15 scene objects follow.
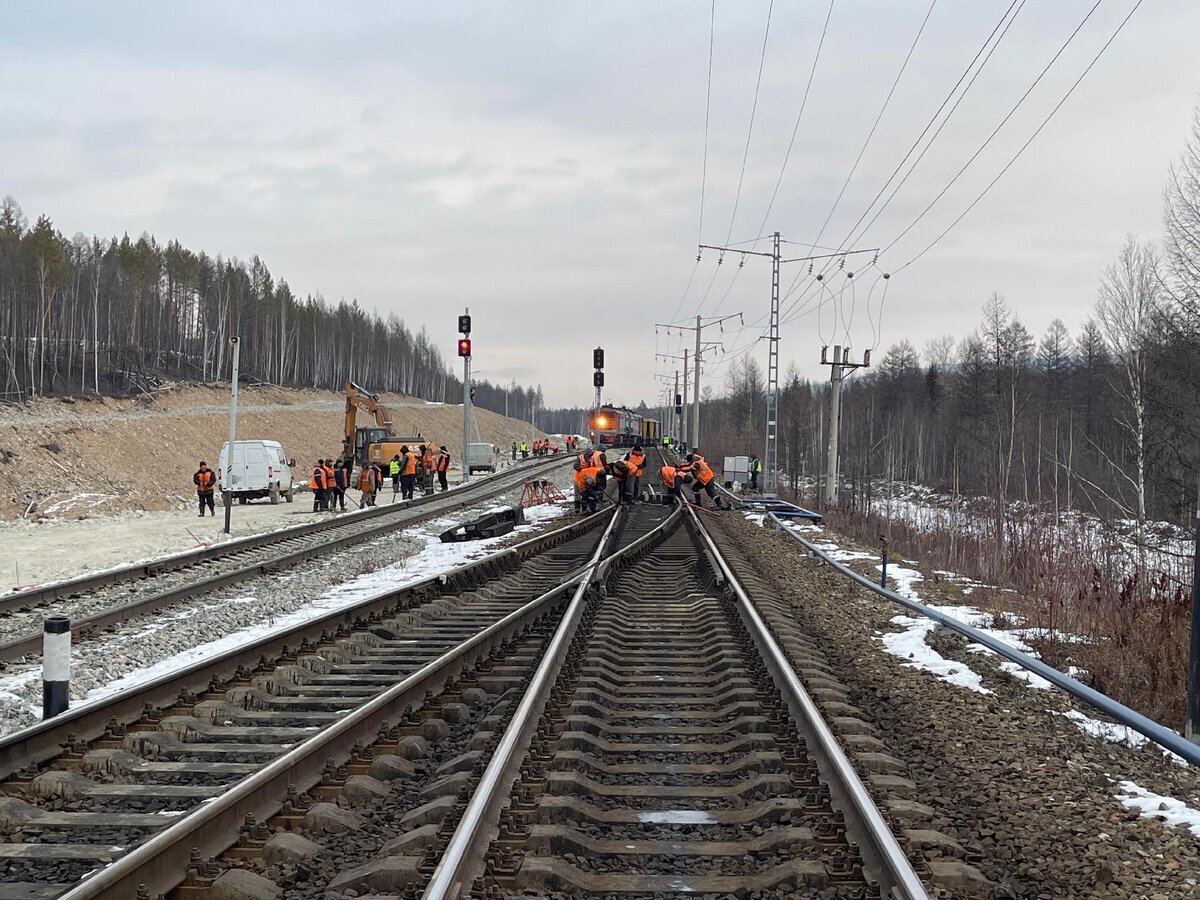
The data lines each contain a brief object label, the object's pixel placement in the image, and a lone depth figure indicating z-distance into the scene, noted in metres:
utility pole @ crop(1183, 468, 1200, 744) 6.43
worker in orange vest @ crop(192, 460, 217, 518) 27.89
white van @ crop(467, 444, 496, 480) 55.81
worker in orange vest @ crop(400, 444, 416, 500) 32.69
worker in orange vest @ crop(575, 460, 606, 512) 26.30
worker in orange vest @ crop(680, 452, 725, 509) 26.41
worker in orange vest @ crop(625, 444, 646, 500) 26.23
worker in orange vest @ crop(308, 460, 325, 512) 29.28
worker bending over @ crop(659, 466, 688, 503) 26.94
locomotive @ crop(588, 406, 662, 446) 67.38
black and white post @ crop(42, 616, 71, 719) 6.98
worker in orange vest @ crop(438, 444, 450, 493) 37.31
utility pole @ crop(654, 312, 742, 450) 51.78
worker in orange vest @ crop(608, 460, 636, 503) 26.30
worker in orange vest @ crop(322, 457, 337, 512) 29.55
